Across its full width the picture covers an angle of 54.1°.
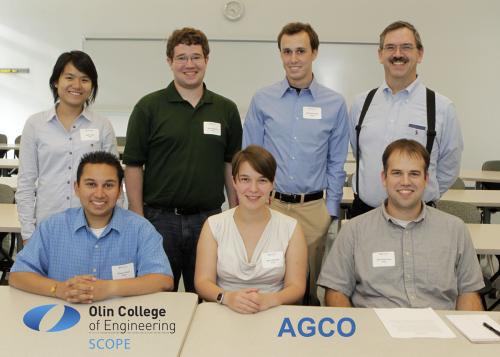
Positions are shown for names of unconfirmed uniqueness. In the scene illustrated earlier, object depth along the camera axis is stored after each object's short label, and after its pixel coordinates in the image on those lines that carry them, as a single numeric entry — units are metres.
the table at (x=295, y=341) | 1.51
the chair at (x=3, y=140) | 6.94
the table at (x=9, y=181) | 4.32
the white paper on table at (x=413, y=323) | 1.63
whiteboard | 7.25
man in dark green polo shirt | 2.57
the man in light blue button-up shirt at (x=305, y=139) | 2.65
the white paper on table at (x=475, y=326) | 1.60
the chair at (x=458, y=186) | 4.59
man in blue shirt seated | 2.02
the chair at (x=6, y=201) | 3.62
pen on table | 1.64
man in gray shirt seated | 2.11
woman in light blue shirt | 2.48
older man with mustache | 2.69
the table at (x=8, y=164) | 5.57
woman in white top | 2.11
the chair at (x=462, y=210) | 3.27
